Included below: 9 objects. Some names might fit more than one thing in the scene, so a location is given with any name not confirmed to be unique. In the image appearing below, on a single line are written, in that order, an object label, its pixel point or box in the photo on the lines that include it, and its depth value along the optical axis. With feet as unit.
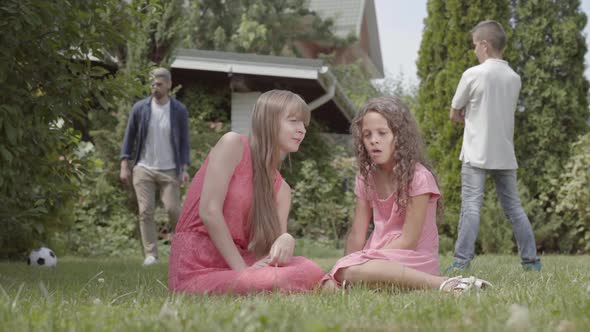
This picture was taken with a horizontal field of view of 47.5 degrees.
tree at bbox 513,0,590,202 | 31.99
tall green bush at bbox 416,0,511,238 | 31.45
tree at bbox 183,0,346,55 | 81.82
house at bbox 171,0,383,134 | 37.47
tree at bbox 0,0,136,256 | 13.20
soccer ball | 21.29
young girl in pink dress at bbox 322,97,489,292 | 11.41
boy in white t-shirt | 17.56
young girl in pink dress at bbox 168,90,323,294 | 10.94
